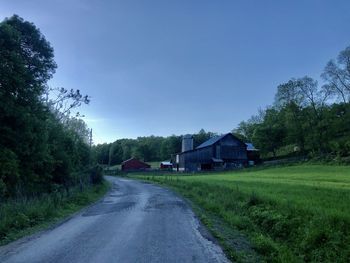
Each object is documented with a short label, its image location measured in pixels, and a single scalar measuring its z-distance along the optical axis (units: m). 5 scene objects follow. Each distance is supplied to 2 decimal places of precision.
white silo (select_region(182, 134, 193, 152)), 121.75
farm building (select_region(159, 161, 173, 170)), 127.66
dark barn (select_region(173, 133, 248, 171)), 92.06
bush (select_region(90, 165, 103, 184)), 45.83
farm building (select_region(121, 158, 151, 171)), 123.12
